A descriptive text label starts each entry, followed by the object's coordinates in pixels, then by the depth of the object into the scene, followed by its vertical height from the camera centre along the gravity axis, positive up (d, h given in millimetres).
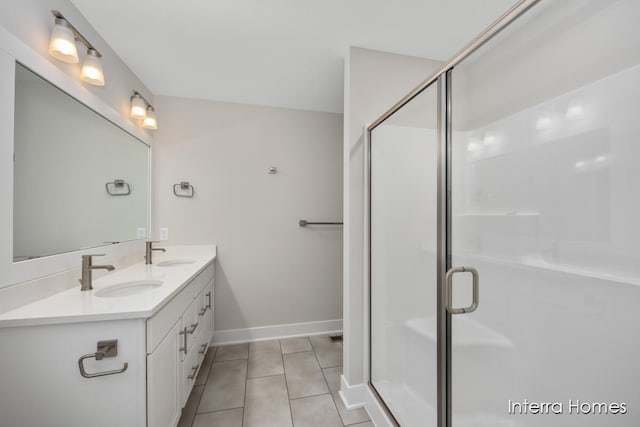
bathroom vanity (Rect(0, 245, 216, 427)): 953 -587
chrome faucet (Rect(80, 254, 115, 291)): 1329 -316
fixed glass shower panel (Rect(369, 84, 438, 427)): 1160 -242
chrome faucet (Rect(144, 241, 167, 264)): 2076 -314
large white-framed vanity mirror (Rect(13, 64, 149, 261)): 1112 +230
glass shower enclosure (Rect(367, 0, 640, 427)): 642 -23
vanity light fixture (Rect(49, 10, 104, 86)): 1202 +851
